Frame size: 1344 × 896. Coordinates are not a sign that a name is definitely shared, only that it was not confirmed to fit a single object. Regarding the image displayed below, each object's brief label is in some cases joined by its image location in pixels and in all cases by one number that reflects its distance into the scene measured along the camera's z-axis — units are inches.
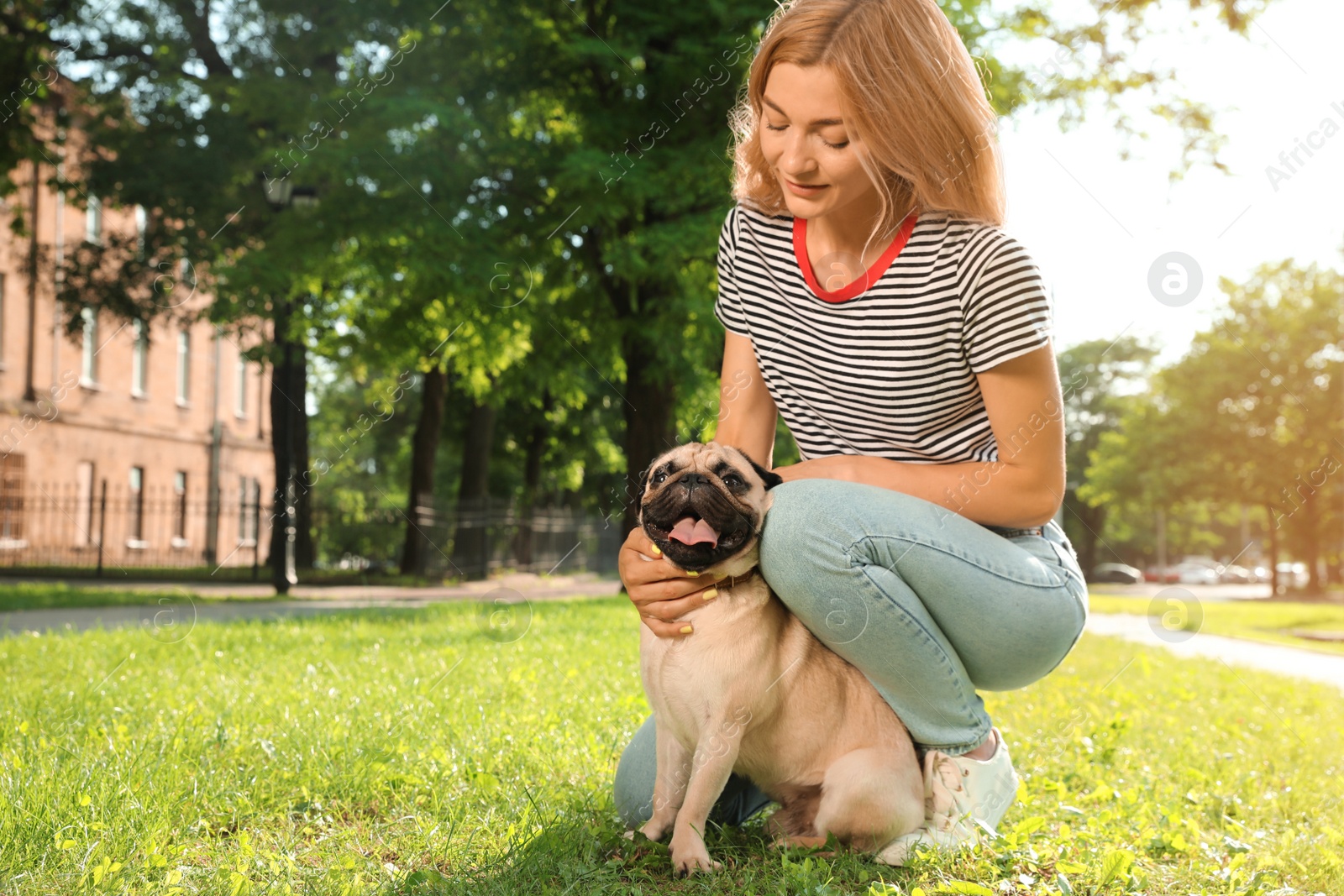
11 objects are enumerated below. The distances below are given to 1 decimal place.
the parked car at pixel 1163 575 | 2253.9
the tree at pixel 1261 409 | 1090.1
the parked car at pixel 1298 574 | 2293.6
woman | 98.5
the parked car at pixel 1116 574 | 2213.8
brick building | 902.4
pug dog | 98.4
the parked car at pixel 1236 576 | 2630.4
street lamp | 522.6
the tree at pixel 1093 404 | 2032.5
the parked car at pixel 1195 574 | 2447.1
